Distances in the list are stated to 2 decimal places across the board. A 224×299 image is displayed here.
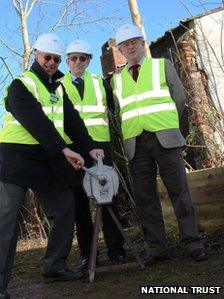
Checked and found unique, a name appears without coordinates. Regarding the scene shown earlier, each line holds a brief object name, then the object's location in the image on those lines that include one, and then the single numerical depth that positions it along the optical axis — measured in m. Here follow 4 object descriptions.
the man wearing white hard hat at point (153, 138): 3.58
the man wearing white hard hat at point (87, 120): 3.79
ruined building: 5.95
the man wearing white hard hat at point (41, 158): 3.20
